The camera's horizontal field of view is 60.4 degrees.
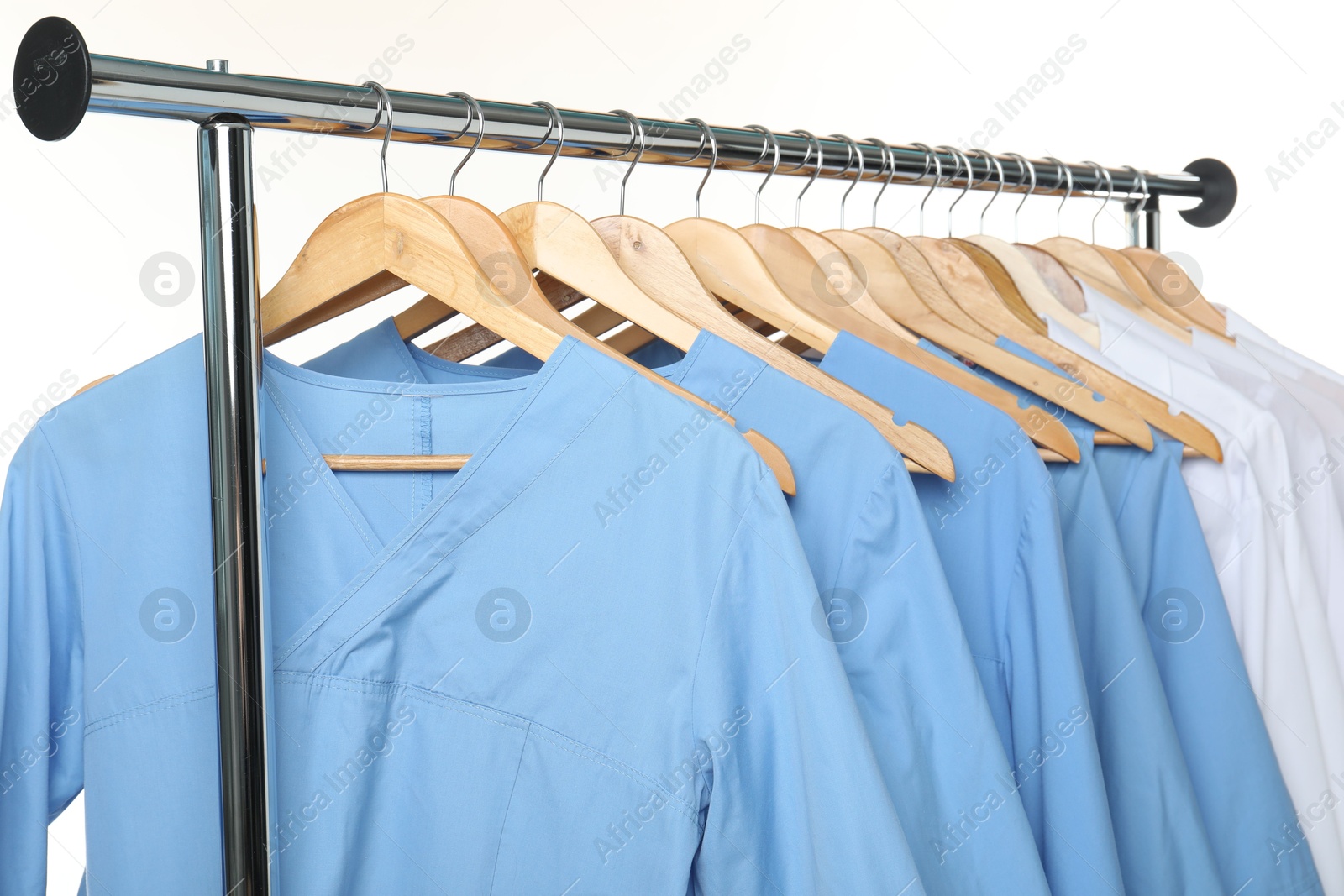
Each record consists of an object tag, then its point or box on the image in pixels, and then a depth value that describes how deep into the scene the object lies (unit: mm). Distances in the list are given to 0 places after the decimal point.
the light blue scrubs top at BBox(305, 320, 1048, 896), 815
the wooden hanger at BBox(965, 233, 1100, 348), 1281
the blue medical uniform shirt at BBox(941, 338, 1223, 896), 955
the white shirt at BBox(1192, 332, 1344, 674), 1132
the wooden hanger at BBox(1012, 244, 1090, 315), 1412
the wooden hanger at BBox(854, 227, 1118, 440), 1081
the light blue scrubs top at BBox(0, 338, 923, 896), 794
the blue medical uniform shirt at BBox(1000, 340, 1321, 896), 1021
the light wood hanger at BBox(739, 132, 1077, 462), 1070
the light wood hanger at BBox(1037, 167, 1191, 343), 1417
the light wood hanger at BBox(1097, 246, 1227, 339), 1427
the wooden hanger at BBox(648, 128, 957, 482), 1028
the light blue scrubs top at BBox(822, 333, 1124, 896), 897
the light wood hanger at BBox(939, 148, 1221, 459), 1095
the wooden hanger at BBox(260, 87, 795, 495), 846
